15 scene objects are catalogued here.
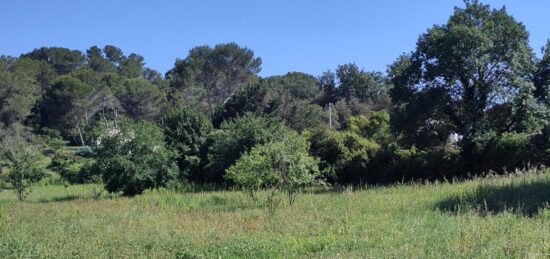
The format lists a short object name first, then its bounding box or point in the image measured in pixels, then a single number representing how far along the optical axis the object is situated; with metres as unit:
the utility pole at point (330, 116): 55.21
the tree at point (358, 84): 73.38
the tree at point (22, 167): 29.58
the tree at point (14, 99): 63.56
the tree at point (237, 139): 32.31
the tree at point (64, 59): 101.56
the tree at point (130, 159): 27.94
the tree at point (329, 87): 76.38
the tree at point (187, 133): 37.84
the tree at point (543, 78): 25.19
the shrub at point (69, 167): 43.43
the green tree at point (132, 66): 105.00
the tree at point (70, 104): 70.81
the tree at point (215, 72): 80.69
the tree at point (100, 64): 102.75
